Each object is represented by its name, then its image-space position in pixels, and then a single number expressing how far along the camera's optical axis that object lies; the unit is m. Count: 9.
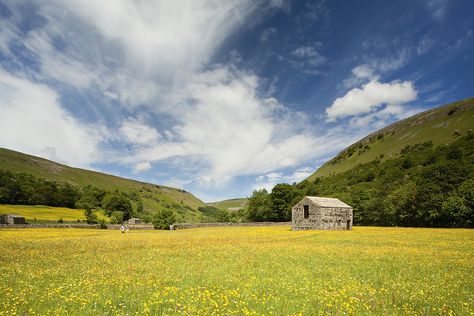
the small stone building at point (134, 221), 113.88
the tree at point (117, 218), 102.76
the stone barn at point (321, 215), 65.44
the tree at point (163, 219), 79.69
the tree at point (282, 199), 115.44
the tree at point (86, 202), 139.50
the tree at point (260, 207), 118.64
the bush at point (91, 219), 89.19
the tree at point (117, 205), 141.38
